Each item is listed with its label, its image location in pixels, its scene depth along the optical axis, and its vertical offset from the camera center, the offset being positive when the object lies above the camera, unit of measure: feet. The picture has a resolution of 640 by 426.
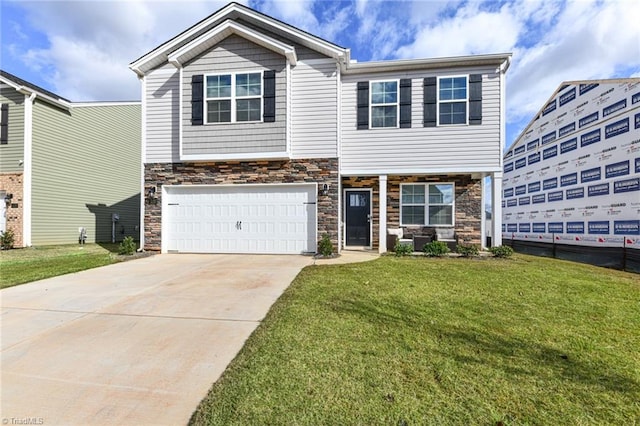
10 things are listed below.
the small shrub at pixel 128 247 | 28.71 -3.18
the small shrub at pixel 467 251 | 27.35 -3.30
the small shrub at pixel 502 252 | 27.73 -3.42
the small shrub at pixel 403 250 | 28.14 -3.31
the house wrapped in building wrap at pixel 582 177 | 36.76 +5.64
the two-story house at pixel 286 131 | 29.17 +8.30
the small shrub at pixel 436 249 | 27.50 -3.13
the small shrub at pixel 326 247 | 27.22 -2.96
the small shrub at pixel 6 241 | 34.83 -3.17
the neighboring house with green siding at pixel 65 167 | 36.52 +6.51
